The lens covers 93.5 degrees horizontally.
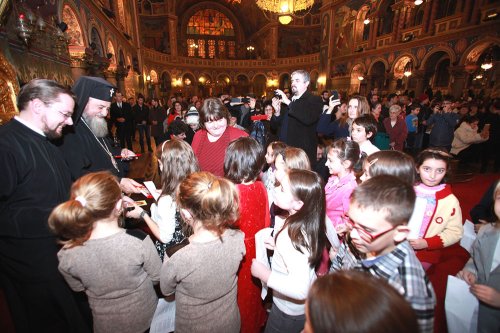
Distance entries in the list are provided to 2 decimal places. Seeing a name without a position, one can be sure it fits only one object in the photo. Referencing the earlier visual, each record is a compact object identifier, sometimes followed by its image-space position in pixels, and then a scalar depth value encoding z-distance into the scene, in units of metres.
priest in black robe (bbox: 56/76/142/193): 2.08
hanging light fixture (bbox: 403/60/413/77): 14.29
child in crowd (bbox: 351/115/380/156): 2.83
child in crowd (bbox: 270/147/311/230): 2.16
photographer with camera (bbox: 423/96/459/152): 5.94
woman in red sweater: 2.58
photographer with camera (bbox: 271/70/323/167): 3.08
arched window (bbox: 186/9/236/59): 27.81
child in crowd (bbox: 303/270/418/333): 0.64
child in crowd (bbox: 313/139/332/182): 3.56
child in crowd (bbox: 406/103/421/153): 6.82
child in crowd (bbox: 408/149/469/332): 1.74
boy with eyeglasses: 1.05
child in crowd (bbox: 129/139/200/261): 1.80
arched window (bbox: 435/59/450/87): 13.59
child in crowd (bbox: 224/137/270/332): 1.76
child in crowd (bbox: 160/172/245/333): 1.30
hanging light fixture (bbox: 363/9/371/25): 15.59
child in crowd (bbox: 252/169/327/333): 1.35
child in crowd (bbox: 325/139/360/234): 2.26
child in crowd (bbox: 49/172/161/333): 1.28
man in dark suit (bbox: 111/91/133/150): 8.28
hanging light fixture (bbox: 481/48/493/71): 10.44
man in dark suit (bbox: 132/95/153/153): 9.11
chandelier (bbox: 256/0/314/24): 10.23
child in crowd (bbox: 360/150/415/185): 1.73
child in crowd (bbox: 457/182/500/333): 1.31
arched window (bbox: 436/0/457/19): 12.00
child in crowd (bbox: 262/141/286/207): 2.79
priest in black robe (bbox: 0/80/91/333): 1.47
